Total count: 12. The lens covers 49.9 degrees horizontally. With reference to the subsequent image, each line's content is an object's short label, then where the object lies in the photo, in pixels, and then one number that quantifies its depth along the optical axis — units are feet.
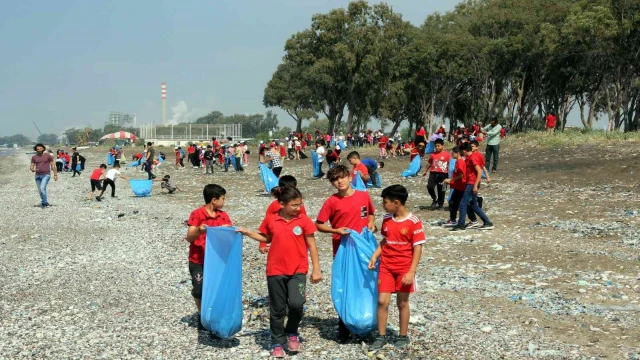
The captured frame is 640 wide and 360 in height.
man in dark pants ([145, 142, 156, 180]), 94.18
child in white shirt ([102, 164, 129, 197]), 78.48
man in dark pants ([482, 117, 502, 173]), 70.93
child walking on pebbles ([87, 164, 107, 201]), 77.10
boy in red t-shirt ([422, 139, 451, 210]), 51.96
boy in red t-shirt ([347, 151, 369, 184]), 43.77
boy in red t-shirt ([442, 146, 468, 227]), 43.73
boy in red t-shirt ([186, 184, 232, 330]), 22.30
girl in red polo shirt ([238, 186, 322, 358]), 20.62
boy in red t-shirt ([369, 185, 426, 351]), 20.40
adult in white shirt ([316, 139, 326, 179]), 93.58
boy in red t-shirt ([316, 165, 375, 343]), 22.40
